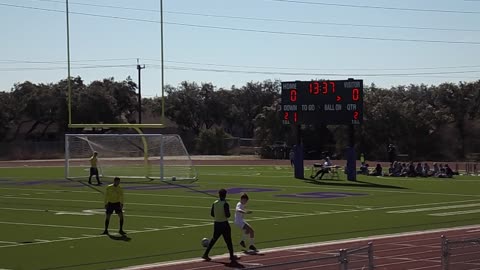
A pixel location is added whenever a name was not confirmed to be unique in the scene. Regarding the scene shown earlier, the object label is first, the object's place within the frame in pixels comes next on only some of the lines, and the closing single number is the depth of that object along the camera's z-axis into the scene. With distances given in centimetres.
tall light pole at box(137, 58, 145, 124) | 9240
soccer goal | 5084
